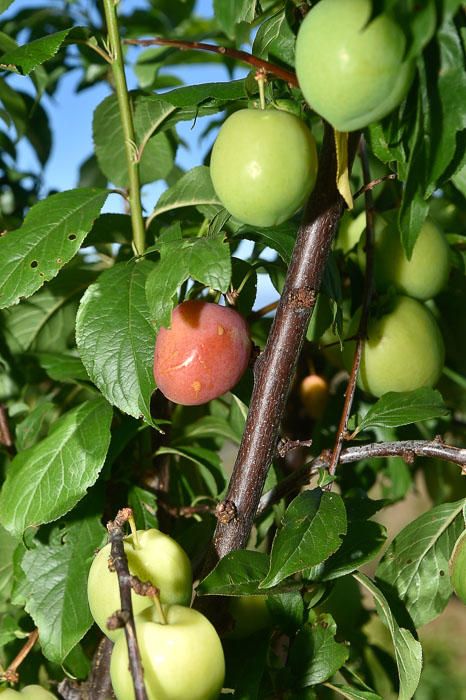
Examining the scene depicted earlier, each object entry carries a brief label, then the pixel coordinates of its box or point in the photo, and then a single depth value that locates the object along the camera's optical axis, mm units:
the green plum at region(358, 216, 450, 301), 761
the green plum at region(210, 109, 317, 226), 470
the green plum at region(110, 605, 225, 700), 456
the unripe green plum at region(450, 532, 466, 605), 562
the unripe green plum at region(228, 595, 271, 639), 611
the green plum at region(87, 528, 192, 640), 518
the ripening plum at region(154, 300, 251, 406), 568
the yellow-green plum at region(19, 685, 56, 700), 633
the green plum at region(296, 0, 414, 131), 385
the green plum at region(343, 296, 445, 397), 719
